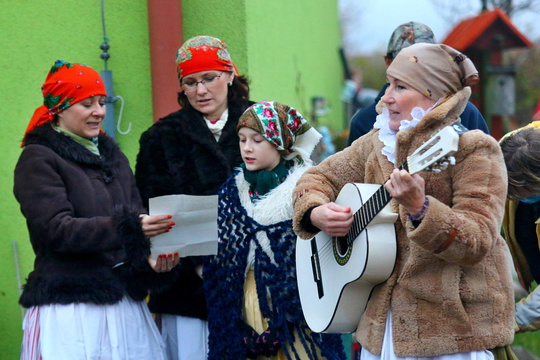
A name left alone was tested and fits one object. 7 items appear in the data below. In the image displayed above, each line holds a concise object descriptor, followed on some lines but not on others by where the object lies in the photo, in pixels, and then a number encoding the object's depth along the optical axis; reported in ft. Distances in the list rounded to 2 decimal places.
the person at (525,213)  23.21
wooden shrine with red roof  77.71
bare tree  113.39
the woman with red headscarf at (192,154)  27.94
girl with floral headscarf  25.46
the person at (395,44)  28.94
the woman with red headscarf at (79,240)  24.76
